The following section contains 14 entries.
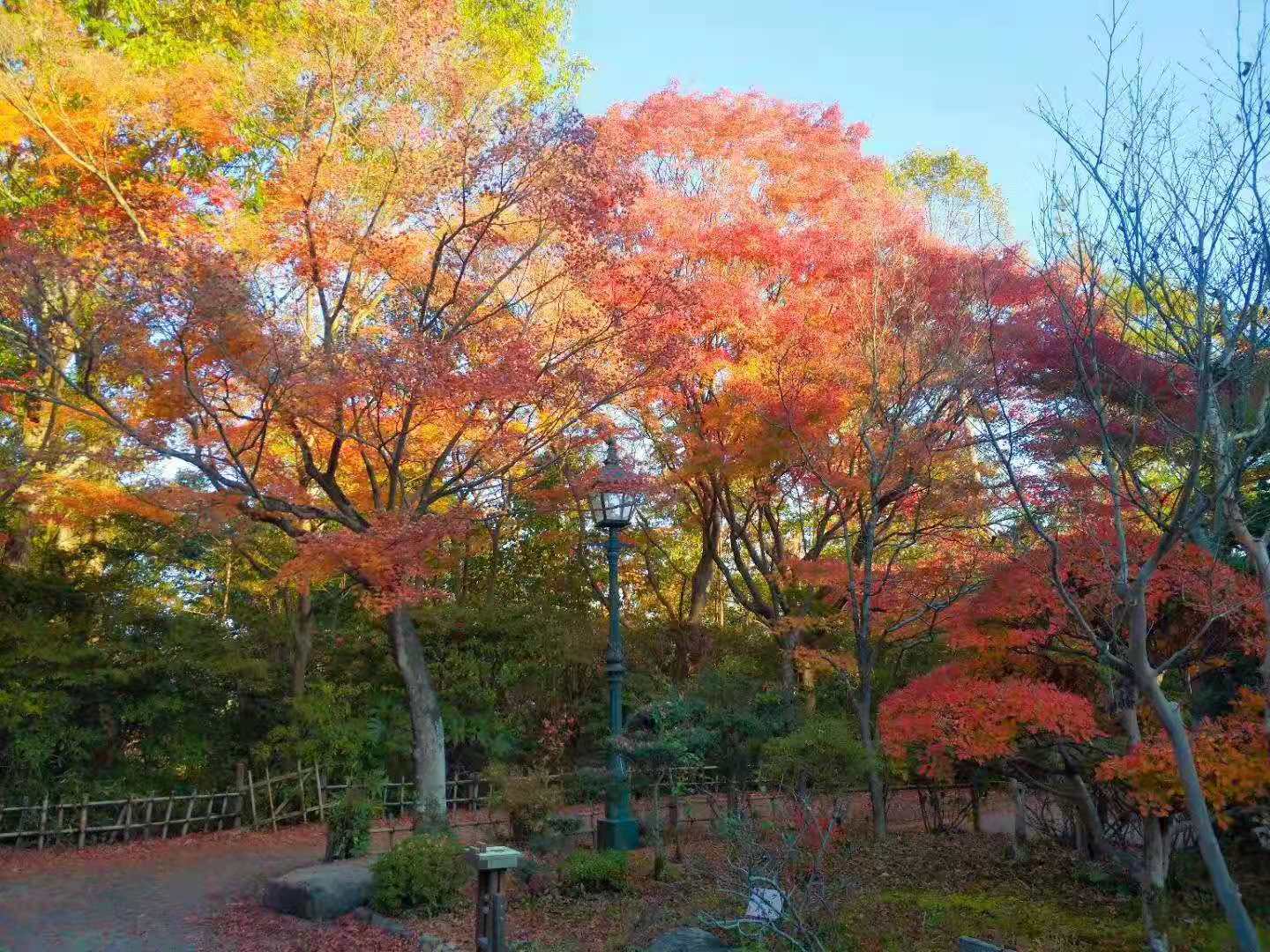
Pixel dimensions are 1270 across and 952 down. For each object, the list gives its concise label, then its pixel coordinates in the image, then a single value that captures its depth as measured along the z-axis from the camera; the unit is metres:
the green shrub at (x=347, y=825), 8.95
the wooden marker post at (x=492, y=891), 5.65
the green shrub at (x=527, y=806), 8.73
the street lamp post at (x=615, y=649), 9.41
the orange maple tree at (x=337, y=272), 9.12
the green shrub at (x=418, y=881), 7.70
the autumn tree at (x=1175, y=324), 4.32
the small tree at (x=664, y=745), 8.84
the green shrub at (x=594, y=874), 8.17
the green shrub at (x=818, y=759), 8.40
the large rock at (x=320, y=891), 7.74
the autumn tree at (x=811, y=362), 10.91
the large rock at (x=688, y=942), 5.96
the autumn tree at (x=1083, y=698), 6.72
